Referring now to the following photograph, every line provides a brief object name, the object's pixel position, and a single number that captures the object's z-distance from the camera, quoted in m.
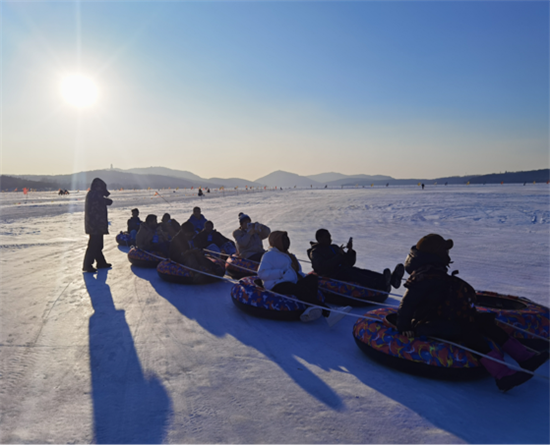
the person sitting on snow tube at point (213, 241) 10.05
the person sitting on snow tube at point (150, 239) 9.98
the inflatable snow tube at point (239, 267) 8.15
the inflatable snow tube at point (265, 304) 5.67
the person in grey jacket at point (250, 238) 8.41
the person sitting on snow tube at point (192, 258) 8.11
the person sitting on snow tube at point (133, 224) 12.89
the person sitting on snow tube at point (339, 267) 6.55
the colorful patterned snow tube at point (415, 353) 3.79
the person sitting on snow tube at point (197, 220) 11.29
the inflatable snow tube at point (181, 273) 8.01
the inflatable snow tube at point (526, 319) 4.35
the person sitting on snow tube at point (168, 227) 10.92
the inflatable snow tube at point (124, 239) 13.11
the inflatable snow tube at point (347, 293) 6.40
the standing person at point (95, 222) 9.40
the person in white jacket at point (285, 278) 5.68
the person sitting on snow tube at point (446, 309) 3.69
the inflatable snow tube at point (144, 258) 9.61
